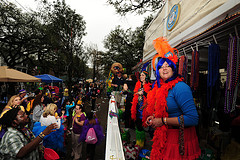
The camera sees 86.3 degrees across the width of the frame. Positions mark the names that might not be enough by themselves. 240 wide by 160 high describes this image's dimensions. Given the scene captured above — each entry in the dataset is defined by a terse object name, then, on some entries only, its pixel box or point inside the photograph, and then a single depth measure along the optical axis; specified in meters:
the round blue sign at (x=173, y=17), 2.99
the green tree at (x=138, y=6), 7.79
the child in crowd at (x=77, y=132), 3.99
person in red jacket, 2.75
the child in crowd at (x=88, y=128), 3.64
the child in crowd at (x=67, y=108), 6.55
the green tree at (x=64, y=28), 11.61
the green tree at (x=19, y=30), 14.43
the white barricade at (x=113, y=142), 1.89
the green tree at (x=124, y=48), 17.93
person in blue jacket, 1.30
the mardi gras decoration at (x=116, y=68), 5.36
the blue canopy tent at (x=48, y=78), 11.17
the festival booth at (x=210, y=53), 1.43
